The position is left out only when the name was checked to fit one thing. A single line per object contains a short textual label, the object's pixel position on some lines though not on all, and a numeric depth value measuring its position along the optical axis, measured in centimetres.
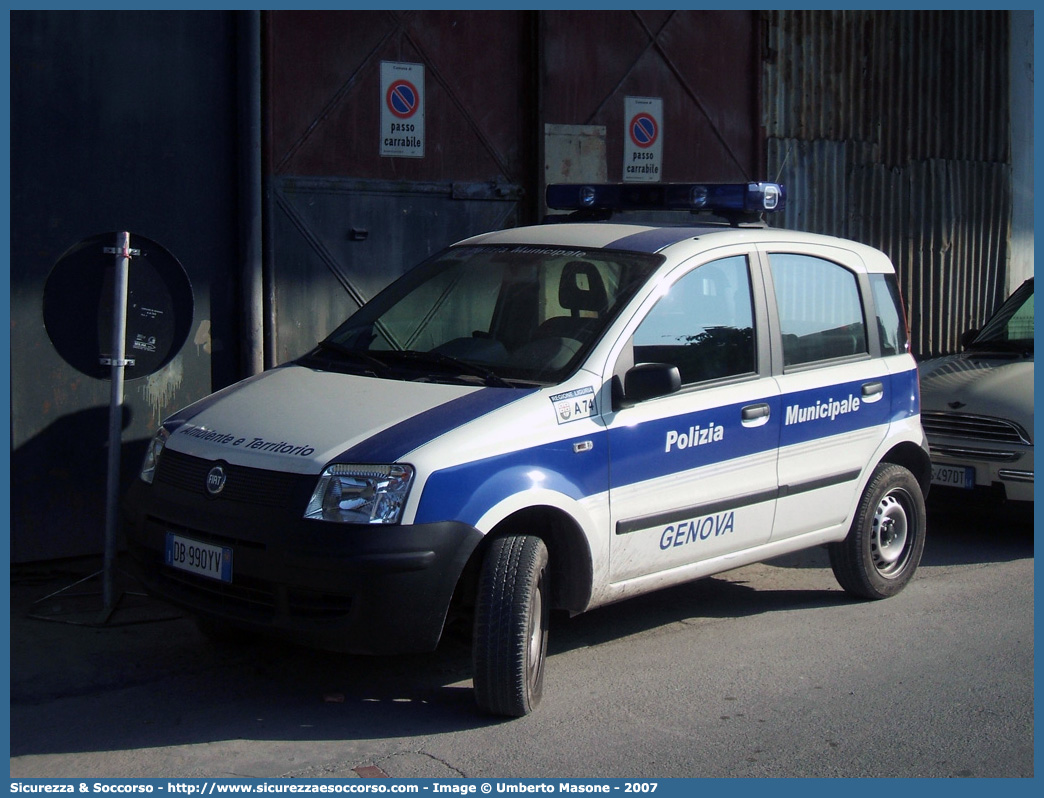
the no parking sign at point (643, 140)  966
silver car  762
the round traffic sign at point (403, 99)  833
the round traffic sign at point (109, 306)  595
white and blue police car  439
